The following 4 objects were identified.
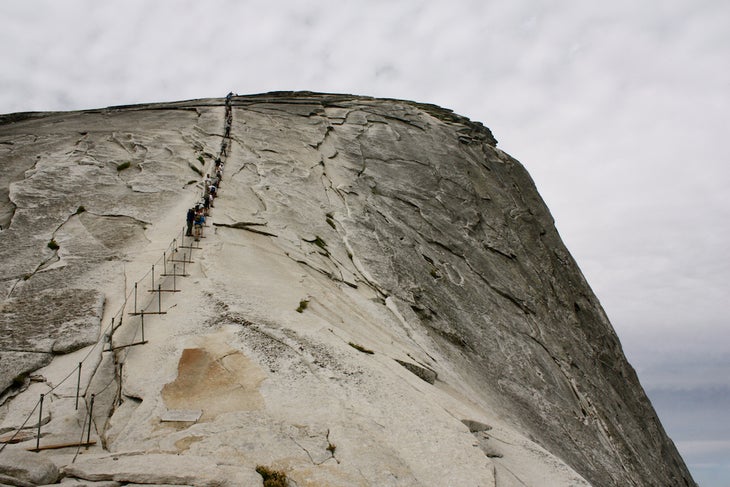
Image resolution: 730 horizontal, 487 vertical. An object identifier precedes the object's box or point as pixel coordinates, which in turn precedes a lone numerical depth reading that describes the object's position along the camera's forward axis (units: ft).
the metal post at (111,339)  44.53
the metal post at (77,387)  37.98
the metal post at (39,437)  33.17
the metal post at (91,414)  35.06
